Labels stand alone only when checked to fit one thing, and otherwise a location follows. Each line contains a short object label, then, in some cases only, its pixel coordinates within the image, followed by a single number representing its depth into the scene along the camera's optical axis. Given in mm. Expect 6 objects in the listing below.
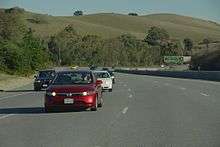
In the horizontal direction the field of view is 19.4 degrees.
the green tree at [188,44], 172950
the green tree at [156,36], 180938
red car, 22219
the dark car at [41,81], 44281
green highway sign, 133912
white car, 39597
